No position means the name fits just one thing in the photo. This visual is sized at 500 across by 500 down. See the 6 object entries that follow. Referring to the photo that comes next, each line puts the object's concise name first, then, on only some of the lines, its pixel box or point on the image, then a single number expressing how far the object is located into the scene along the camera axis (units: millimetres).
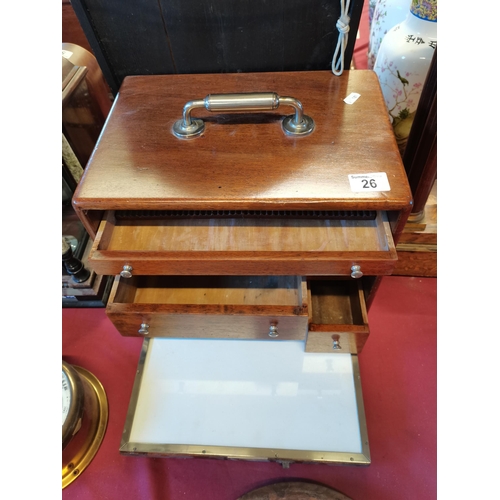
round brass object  832
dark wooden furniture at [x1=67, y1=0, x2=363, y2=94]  720
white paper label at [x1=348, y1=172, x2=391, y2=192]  605
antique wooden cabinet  625
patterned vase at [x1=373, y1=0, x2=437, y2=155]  881
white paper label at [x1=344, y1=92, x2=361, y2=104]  737
